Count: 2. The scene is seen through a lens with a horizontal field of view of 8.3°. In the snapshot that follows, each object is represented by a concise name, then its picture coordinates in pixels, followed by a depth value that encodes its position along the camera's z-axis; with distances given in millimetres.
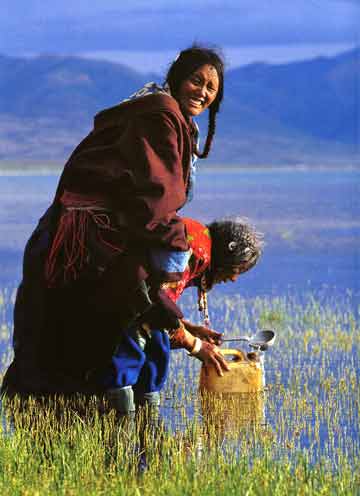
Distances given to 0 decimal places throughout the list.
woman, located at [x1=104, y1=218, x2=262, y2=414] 10133
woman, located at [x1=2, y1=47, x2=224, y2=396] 9615
